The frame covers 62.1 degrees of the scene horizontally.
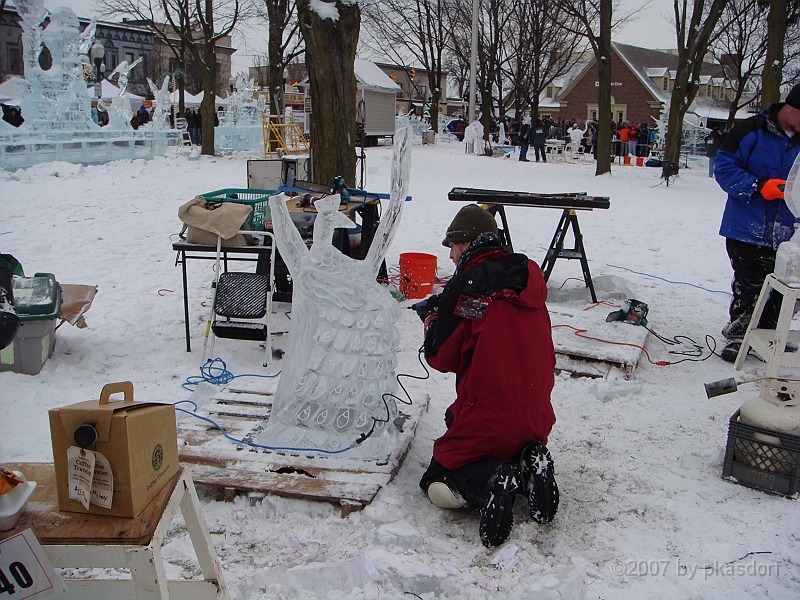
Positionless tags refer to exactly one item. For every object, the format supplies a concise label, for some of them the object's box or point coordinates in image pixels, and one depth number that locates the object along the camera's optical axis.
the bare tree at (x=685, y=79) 17.59
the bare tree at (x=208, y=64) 18.59
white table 1.76
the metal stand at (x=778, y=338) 3.74
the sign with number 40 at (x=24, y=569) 1.71
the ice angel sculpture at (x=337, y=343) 3.44
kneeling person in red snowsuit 2.90
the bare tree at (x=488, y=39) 35.31
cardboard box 1.80
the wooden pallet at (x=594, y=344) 4.87
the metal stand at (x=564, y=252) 6.41
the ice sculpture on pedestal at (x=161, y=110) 18.17
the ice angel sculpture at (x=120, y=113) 17.16
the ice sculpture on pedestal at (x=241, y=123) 21.64
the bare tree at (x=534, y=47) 35.09
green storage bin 4.55
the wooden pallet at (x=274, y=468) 3.13
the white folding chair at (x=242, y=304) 4.79
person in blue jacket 4.77
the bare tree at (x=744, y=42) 30.27
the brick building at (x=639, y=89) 44.38
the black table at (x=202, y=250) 4.96
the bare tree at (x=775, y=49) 13.23
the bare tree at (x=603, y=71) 16.88
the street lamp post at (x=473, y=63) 24.62
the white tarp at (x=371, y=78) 29.58
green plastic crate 5.21
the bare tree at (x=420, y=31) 36.16
